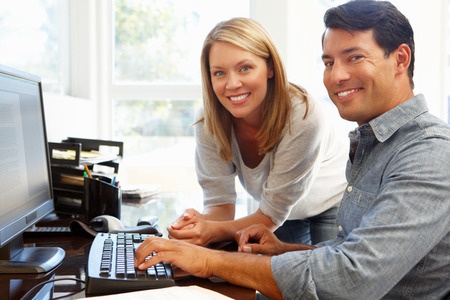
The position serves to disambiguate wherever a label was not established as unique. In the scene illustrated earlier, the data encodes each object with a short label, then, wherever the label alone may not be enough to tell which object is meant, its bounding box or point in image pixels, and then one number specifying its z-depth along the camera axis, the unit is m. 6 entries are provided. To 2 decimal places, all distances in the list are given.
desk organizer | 1.73
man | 0.89
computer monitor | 1.03
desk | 0.94
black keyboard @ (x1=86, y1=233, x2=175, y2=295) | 0.88
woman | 1.54
